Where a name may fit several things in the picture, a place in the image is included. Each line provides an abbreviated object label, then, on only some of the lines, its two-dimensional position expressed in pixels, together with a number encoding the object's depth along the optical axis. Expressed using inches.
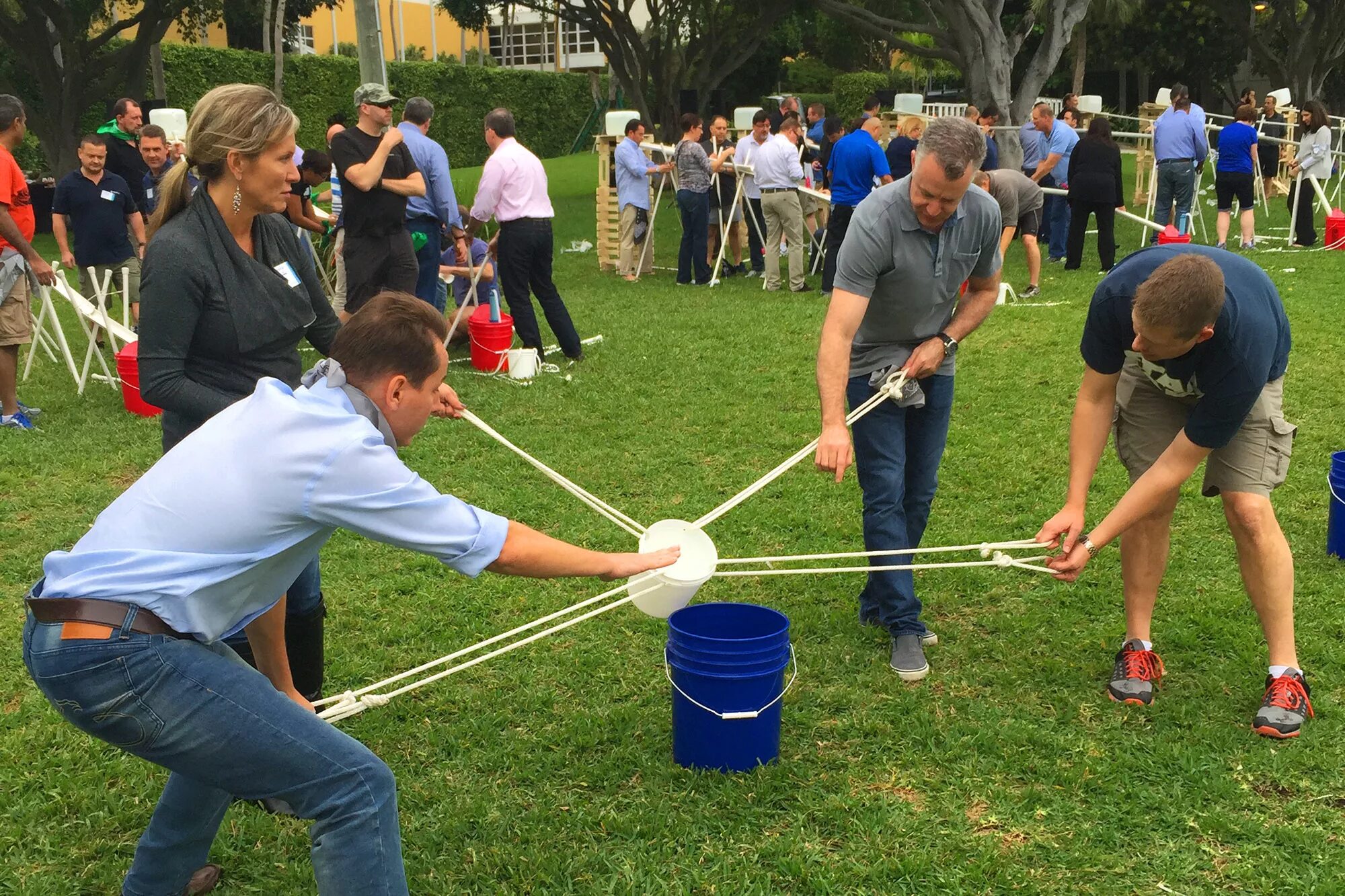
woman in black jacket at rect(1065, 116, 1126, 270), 500.4
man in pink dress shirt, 343.9
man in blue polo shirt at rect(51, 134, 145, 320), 349.7
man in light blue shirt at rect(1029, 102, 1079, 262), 561.3
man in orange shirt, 291.4
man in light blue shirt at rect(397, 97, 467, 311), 343.3
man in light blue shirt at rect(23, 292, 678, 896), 83.2
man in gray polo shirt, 146.6
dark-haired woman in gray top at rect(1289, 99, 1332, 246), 571.5
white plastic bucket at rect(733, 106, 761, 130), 574.2
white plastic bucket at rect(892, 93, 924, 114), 613.0
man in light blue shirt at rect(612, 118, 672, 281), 529.3
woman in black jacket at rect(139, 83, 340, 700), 113.9
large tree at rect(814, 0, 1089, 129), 716.7
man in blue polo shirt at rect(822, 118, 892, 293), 447.5
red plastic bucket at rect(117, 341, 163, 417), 302.7
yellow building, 2078.0
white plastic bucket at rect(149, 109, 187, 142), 500.1
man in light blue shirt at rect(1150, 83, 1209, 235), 552.4
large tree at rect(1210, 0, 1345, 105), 1130.3
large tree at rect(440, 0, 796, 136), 1030.4
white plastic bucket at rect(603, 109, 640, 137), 550.9
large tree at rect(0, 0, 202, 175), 822.5
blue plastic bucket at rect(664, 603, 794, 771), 130.3
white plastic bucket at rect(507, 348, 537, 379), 346.6
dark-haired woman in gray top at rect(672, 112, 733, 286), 513.7
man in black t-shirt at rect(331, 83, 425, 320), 307.1
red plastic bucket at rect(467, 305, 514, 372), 352.8
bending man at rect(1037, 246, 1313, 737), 125.4
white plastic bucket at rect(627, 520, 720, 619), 131.9
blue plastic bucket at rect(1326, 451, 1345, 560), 192.4
